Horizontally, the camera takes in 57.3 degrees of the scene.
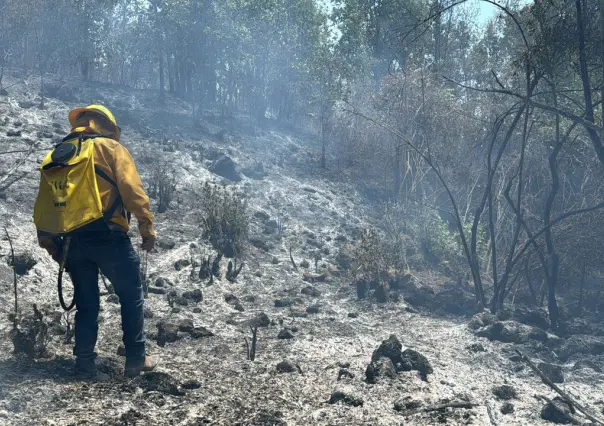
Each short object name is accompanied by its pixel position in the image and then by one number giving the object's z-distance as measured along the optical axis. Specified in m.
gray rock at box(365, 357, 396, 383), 4.29
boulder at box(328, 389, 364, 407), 3.78
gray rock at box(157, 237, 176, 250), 8.34
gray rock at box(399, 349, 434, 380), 4.58
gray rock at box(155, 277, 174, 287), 6.75
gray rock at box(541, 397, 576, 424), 3.75
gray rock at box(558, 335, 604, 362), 5.91
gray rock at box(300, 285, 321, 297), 7.67
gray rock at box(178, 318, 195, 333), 5.17
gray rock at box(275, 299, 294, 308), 6.89
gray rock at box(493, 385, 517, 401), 4.22
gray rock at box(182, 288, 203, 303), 6.51
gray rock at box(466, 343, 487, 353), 5.79
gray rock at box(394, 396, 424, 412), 3.77
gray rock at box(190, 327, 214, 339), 5.14
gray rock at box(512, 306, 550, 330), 7.17
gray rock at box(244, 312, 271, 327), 5.84
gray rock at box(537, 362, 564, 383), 4.95
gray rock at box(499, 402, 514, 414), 3.92
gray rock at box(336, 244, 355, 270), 9.63
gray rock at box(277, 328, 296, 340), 5.43
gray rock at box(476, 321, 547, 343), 6.29
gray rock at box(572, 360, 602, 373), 5.34
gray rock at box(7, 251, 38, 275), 5.80
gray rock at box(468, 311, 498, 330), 6.77
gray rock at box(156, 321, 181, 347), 4.77
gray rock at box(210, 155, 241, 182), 14.30
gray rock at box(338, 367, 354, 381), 4.36
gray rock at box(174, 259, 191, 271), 7.62
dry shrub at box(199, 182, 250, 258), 8.96
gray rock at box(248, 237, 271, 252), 9.76
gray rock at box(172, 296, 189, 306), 6.15
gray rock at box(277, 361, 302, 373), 4.40
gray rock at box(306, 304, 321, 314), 6.70
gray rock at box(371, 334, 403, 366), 4.63
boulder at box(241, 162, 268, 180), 15.16
